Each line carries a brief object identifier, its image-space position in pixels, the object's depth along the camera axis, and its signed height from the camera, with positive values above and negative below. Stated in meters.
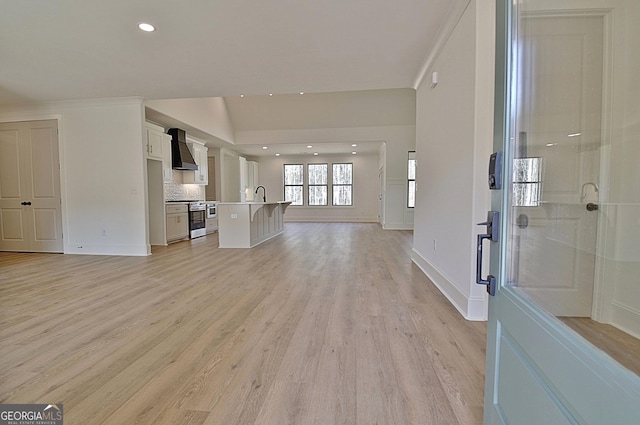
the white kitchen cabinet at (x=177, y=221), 6.17 -0.53
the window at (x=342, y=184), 11.37 +0.53
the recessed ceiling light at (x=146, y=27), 2.80 +1.66
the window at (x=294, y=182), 11.63 +0.62
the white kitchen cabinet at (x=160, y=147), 5.43 +0.99
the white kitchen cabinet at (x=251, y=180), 10.58 +0.67
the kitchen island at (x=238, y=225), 5.66 -0.53
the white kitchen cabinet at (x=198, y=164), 7.25 +0.87
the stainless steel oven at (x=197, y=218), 6.93 -0.51
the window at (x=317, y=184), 11.54 +0.54
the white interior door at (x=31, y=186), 5.18 +0.21
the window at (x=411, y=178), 8.40 +0.57
